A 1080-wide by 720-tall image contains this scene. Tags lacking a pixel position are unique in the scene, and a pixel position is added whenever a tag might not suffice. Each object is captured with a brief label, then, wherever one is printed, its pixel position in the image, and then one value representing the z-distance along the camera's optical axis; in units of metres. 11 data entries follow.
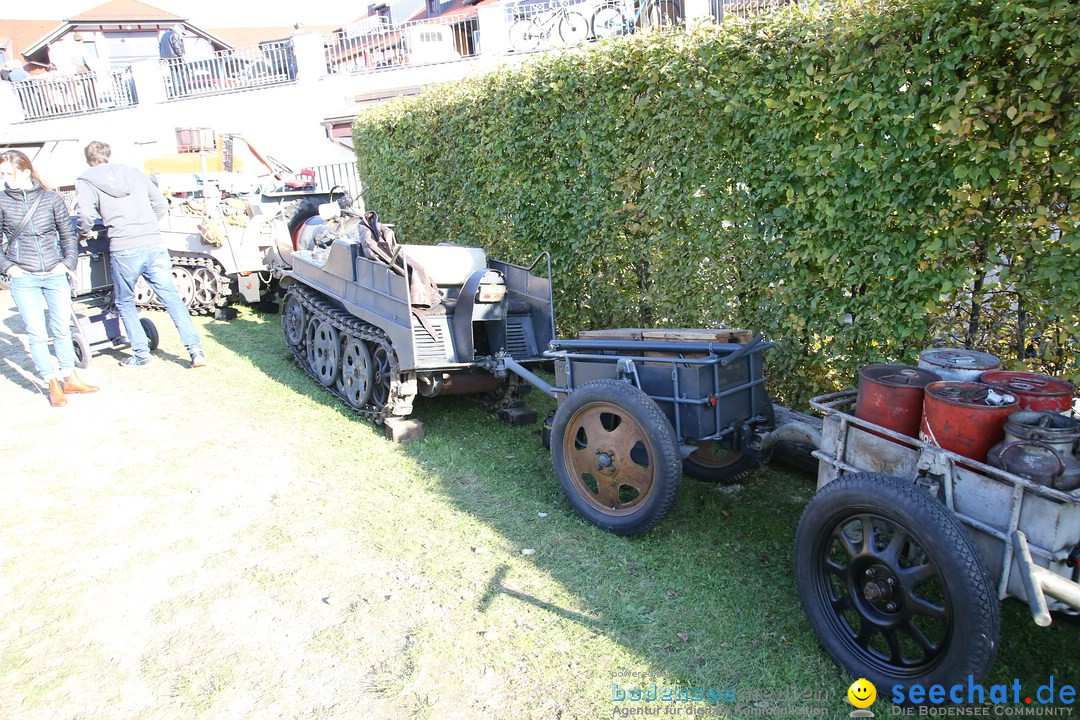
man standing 6.65
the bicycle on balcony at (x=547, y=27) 16.98
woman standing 6.00
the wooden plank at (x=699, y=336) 4.14
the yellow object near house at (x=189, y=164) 13.89
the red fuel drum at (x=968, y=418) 2.74
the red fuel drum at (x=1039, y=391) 2.83
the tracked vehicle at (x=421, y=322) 5.48
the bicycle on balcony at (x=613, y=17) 15.06
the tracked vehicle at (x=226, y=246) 9.70
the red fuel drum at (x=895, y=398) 3.02
